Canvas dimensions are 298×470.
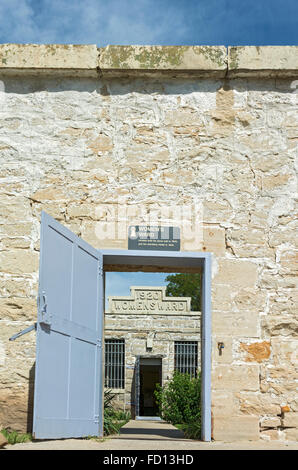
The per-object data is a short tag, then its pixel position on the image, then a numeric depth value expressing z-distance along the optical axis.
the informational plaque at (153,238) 5.95
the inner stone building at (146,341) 17.05
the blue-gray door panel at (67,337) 4.72
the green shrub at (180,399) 13.33
